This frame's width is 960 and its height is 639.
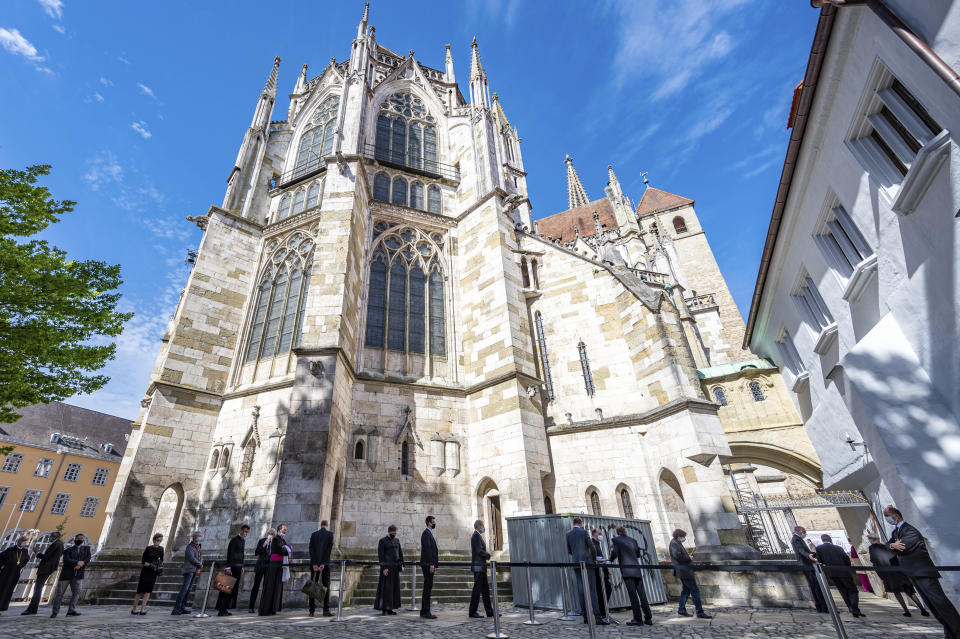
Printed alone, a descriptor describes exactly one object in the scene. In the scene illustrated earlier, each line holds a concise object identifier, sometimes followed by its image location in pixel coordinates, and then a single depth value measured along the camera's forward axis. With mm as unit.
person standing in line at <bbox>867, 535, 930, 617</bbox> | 6094
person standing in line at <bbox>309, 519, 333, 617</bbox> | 6859
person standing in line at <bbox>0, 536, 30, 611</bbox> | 6832
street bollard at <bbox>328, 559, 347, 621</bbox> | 6087
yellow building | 28172
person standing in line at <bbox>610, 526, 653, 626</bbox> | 6027
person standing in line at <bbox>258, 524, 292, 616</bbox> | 6859
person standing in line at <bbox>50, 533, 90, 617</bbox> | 6879
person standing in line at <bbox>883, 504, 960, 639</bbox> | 4426
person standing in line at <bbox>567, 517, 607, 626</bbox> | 6172
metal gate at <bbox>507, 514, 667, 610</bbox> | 7266
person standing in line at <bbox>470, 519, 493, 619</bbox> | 6410
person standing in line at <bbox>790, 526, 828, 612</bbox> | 6991
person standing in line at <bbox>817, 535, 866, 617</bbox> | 6674
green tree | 7777
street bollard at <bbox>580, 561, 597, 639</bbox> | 4511
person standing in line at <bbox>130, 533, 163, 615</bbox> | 7211
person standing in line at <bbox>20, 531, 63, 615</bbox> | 7027
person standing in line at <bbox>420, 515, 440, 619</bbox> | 6405
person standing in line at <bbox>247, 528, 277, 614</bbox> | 7152
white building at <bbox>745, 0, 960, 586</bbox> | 5184
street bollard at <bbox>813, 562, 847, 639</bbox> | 3754
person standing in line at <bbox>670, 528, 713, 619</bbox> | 6672
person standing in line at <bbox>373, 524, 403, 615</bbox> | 6777
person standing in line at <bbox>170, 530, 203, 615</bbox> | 7255
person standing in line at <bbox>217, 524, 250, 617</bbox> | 7006
